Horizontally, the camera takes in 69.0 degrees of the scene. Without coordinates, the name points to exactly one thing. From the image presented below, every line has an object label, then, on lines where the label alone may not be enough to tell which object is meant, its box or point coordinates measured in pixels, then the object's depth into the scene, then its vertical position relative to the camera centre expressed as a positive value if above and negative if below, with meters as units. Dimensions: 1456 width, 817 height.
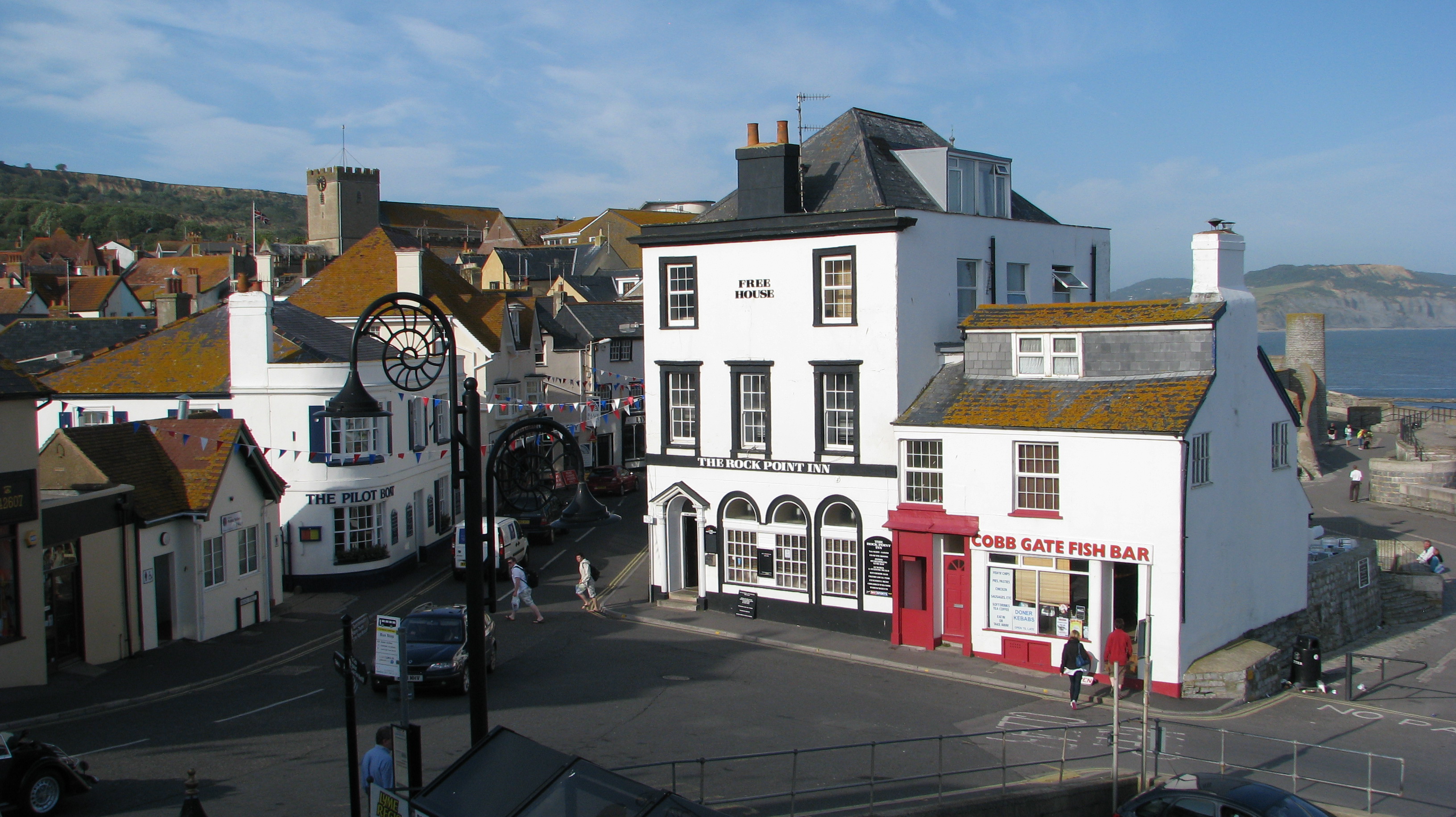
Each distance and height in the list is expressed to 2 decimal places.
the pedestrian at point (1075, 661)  19.73 -5.25
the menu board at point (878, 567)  25.05 -4.39
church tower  128.88 +22.44
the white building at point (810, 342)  25.25 +1.04
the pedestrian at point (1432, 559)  34.44 -5.91
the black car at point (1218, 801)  12.51 -5.10
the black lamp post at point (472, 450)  11.37 -0.72
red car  48.47 -4.41
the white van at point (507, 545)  31.59 -4.96
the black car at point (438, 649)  19.34 -4.97
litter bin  22.08 -5.92
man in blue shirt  12.41 -4.44
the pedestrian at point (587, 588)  27.75 -5.34
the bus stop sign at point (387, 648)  12.09 -3.00
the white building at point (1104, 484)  20.91 -2.18
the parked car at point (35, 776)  12.91 -4.85
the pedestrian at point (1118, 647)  19.11 -4.86
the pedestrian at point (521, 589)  26.67 -5.14
